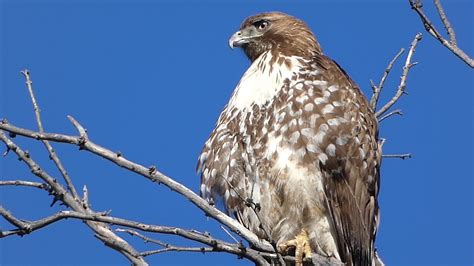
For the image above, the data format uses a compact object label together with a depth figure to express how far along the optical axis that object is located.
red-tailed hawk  10.09
